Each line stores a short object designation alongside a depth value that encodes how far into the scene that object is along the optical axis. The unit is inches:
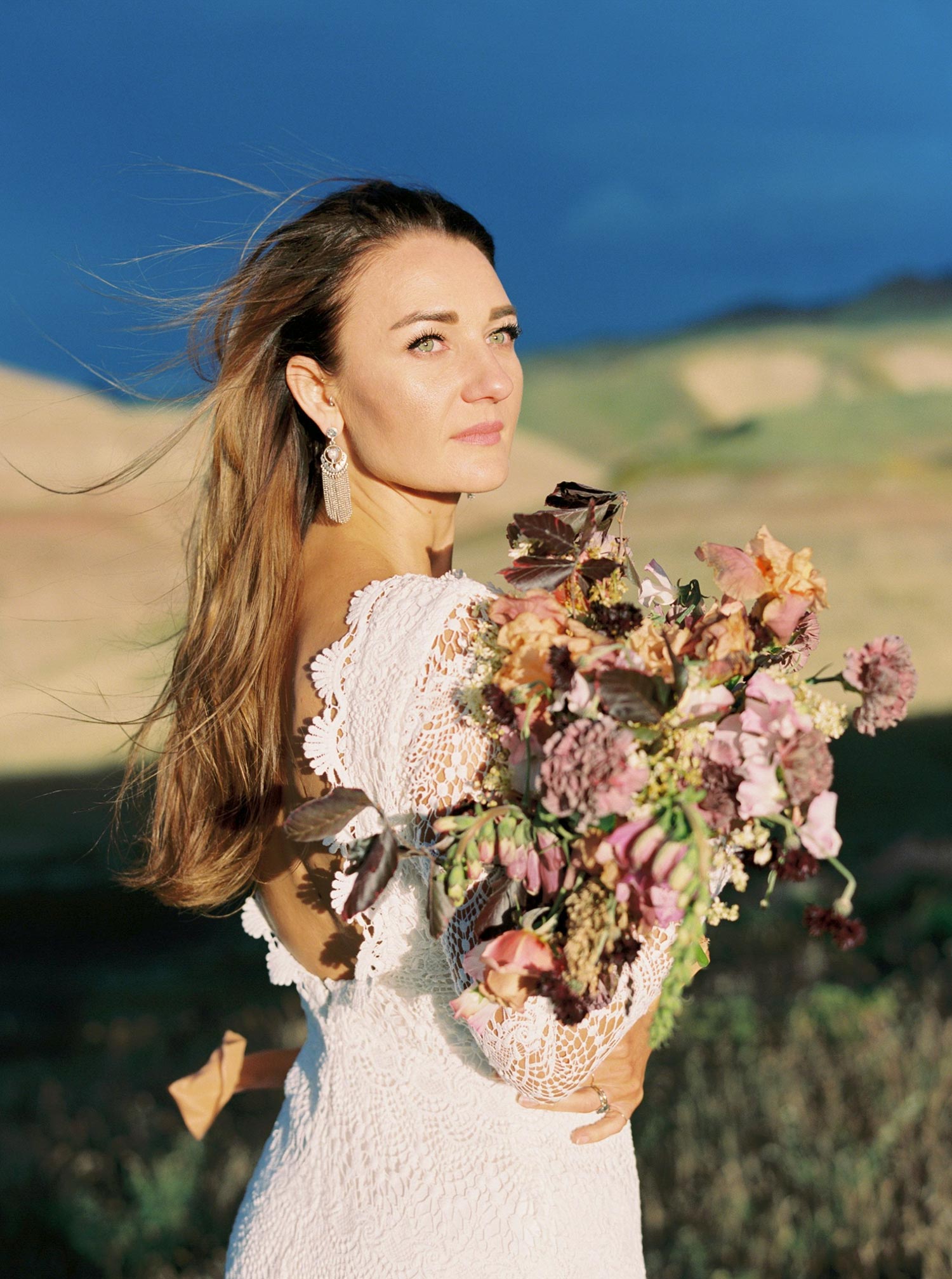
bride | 65.5
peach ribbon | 92.5
